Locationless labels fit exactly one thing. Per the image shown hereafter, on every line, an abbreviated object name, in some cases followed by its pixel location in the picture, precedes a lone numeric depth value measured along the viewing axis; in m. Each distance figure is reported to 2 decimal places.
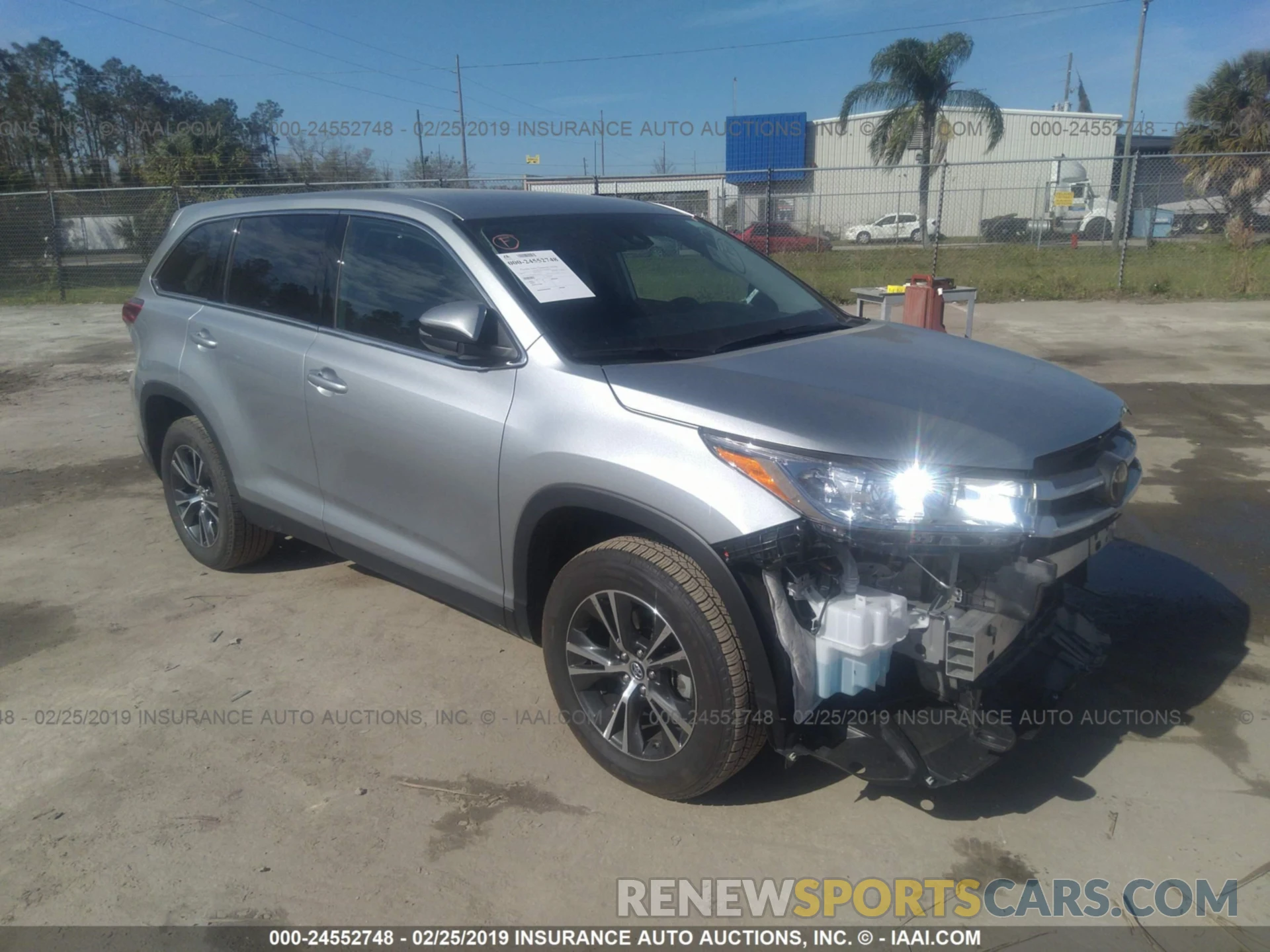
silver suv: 2.61
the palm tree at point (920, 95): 29.78
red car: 16.69
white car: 29.17
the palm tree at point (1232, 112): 26.75
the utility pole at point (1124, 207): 14.86
